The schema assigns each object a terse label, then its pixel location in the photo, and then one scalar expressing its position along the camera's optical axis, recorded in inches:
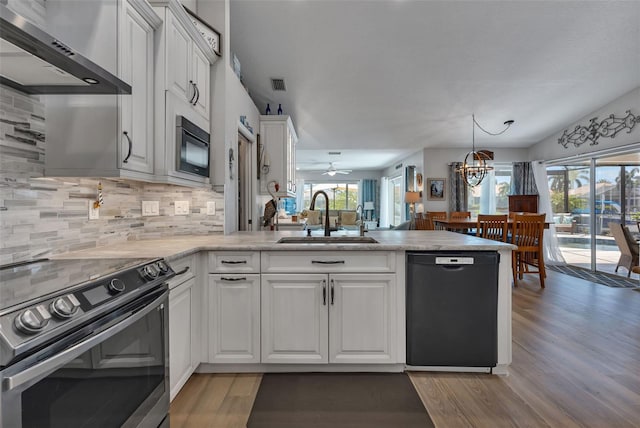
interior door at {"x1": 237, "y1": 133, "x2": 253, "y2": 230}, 150.7
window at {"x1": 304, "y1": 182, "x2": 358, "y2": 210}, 485.4
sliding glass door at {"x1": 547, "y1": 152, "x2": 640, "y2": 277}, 200.7
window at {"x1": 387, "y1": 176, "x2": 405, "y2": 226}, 391.8
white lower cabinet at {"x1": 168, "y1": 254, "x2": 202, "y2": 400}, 68.8
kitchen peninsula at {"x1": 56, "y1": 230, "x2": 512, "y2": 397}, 83.0
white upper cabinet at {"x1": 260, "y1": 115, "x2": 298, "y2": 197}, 175.3
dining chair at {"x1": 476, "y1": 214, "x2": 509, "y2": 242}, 184.5
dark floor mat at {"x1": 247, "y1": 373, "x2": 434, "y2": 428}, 68.1
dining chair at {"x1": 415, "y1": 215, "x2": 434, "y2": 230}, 216.0
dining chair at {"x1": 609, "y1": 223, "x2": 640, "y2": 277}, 180.2
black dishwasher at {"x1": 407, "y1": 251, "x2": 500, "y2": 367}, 82.6
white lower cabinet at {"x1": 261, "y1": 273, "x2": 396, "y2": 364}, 83.0
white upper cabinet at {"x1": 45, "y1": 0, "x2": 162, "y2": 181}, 61.8
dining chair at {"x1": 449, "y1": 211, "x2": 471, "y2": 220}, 263.4
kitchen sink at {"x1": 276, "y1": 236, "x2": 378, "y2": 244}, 96.0
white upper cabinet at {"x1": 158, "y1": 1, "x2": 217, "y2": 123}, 78.6
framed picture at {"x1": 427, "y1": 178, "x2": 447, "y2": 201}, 298.8
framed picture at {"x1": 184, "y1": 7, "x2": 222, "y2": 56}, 99.7
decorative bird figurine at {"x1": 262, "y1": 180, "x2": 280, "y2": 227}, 153.2
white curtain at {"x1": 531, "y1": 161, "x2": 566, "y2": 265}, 251.6
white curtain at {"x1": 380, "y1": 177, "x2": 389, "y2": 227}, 452.8
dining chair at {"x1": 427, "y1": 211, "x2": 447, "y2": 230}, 258.8
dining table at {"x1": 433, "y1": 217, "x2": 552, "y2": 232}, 204.7
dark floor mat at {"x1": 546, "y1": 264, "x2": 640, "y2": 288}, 185.1
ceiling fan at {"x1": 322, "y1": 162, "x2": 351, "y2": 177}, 413.1
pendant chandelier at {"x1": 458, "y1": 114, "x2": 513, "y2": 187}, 219.5
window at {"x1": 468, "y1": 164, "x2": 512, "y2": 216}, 300.0
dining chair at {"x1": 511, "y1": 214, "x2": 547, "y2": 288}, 183.8
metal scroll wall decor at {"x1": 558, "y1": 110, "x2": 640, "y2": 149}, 197.9
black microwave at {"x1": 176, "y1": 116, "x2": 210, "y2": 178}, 81.0
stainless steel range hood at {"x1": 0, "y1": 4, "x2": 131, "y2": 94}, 38.8
